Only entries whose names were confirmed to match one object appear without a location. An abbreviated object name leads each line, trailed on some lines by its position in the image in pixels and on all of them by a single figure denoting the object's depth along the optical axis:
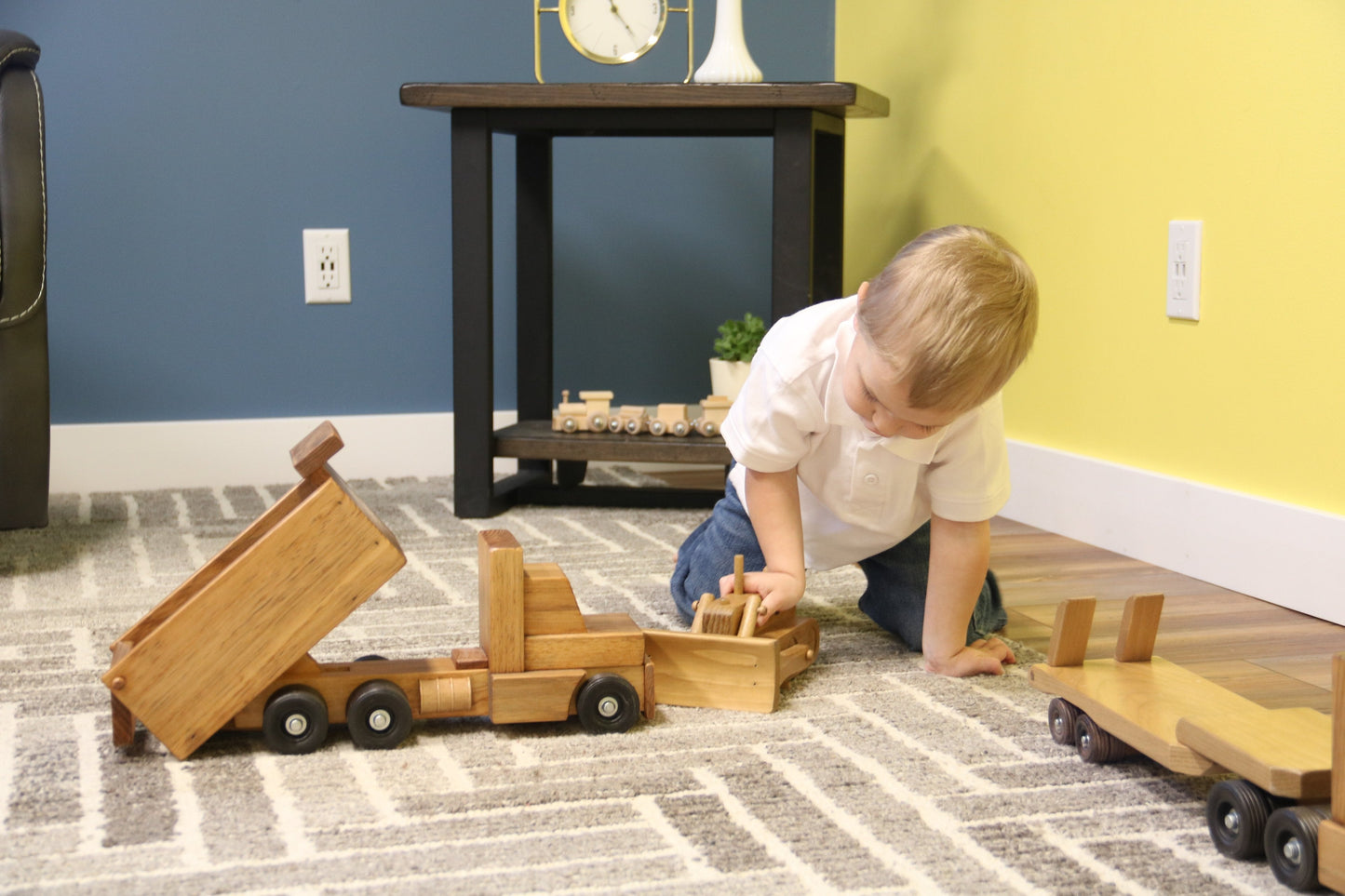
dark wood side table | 1.55
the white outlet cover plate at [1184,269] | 1.35
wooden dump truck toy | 0.78
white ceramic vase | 1.70
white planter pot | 1.83
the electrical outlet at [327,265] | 1.96
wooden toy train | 1.70
